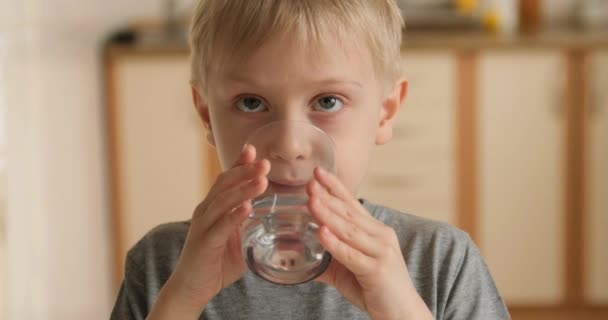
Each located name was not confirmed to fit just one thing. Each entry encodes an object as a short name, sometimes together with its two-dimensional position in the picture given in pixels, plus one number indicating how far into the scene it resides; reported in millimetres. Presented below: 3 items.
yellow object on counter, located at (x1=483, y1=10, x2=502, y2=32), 3428
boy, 940
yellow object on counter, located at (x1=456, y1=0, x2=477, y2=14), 3518
